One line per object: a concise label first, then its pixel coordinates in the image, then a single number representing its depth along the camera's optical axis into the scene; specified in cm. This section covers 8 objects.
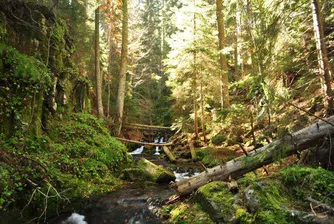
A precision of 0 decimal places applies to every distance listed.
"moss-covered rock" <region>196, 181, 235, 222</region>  517
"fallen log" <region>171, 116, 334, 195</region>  591
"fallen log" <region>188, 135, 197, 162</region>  1417
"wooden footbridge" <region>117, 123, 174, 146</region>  2018
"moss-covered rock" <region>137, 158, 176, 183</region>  993
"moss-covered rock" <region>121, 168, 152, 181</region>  1009
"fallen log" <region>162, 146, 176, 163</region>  1471
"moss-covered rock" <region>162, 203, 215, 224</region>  551
